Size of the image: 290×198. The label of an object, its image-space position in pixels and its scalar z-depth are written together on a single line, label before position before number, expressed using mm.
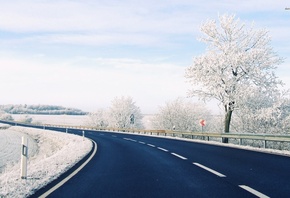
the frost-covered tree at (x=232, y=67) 27094
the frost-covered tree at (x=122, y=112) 80000
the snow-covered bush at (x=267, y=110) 27766
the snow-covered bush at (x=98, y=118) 92894
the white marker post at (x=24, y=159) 7910
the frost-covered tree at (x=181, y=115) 58281
